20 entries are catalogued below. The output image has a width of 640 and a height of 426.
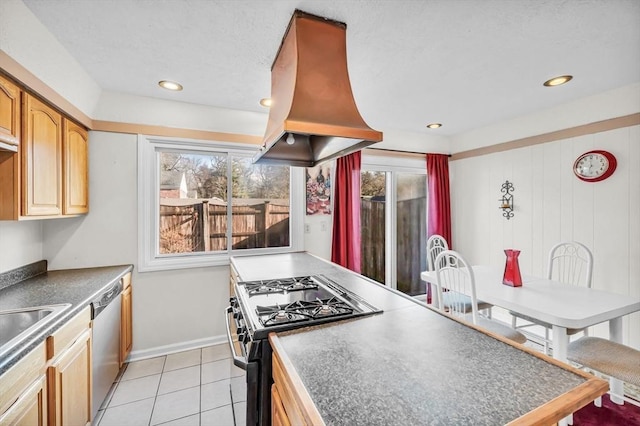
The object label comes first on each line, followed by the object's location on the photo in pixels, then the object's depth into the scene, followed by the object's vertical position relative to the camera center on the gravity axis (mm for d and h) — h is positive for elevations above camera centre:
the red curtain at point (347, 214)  3352 -16
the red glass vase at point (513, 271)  2242 -479
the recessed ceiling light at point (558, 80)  2238 +1068
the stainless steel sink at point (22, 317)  1390 -523
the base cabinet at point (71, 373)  1299 -806
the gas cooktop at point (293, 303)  1193 -464
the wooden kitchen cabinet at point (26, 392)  1021 -702
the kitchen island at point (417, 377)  690 -487
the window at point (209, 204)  2678 +100
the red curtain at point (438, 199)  3965 +185
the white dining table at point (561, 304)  1680 -608
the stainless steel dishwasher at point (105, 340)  1759 -864
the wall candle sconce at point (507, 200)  3340 +140
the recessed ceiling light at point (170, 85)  2281 +1066
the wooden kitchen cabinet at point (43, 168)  1580 +297
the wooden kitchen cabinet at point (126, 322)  2296 -920
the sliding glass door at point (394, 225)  3855 -180
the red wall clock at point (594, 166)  2502 +421
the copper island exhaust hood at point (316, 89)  1380 +664
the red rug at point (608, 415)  1771 -1324
